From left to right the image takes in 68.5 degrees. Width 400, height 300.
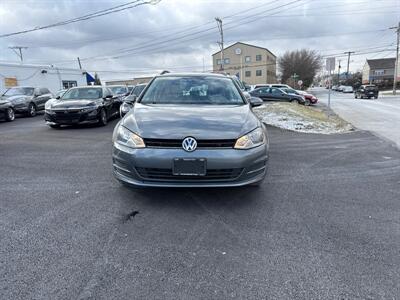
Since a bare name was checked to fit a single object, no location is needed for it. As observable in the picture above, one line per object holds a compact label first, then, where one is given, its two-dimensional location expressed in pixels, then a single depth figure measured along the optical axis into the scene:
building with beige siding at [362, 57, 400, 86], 83.91
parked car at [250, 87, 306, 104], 23.36
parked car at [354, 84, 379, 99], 35.16
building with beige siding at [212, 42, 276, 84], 77.12
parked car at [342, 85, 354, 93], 63.49
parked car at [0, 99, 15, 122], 12.50
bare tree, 66.69
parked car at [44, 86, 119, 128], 9.59
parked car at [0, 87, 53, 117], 14.41
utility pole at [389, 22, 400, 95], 43.59
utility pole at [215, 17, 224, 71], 38.35
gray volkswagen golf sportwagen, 3.18
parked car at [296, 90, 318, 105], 26.00
